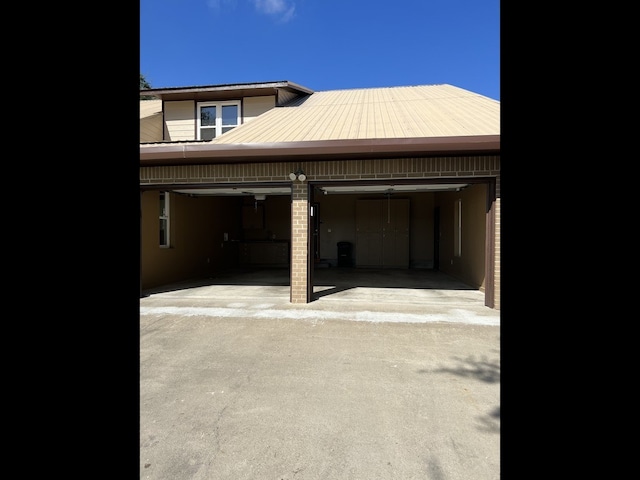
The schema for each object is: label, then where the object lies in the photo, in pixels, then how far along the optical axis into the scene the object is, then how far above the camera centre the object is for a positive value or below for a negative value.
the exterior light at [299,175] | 6.94 +1.33
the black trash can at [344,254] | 14.34 -0.70
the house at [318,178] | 6.66 +1.44
